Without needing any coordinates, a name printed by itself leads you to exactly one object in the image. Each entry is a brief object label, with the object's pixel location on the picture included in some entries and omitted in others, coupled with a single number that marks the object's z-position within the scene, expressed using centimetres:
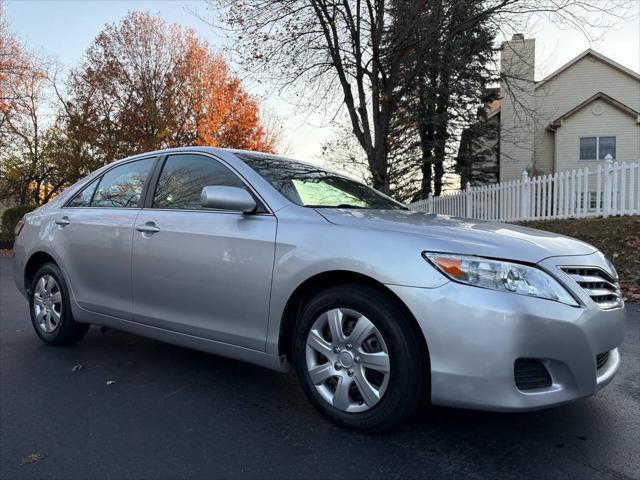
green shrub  2189
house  2330
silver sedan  231
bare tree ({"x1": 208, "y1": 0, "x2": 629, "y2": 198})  1189
